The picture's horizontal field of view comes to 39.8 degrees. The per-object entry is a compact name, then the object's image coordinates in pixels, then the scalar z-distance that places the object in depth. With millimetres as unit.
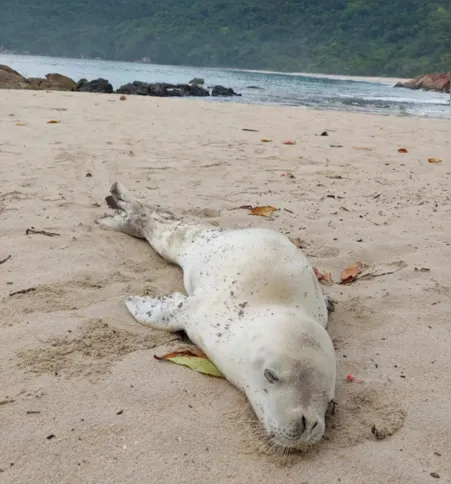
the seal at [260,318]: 2061
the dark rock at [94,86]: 18125
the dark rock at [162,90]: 19219
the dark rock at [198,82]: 31664
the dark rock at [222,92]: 22834
